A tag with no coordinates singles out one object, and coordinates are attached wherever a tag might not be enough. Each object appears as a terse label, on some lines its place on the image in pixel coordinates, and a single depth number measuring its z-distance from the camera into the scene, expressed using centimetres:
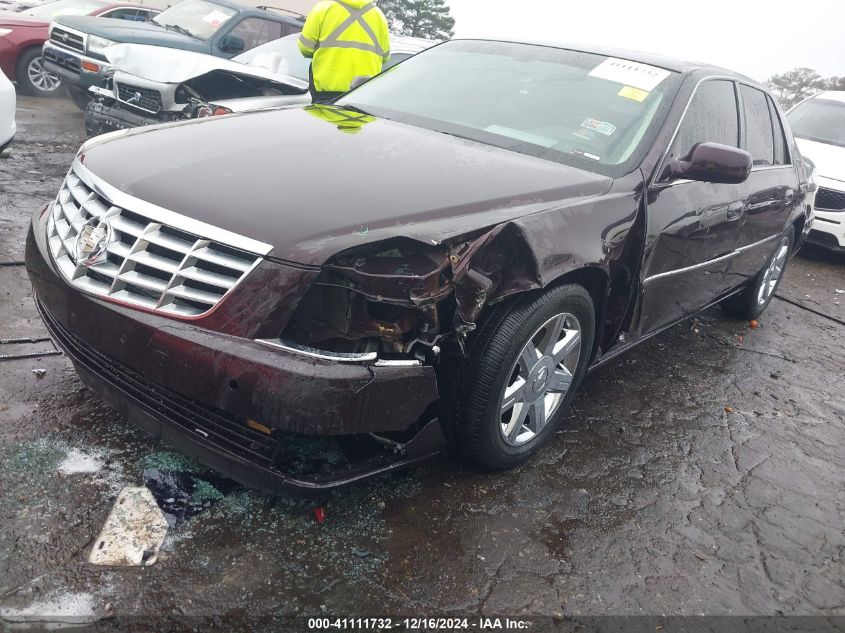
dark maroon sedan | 211
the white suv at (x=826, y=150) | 734
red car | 948
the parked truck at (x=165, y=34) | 827
